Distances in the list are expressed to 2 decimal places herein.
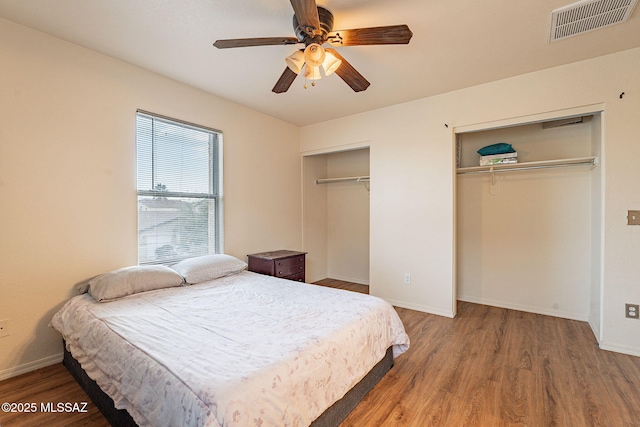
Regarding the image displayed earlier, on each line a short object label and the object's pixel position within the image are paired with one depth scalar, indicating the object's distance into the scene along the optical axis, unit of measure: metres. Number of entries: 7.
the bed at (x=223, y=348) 1.15
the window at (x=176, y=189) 2.81
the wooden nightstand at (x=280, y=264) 3.39
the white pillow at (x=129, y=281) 2.16
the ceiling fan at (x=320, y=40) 1.69
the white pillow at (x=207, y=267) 2.71
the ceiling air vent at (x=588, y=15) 1.85
